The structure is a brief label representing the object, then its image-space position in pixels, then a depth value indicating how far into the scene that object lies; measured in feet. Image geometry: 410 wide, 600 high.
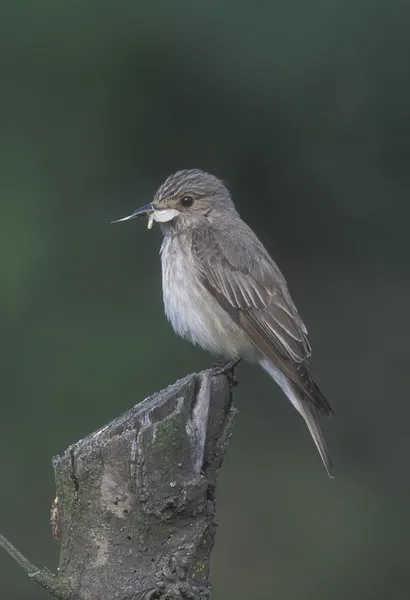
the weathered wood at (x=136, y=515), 19.80
